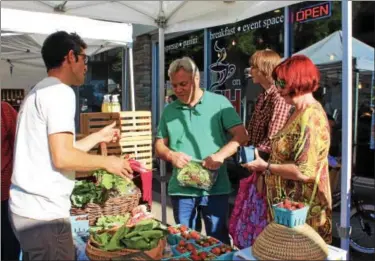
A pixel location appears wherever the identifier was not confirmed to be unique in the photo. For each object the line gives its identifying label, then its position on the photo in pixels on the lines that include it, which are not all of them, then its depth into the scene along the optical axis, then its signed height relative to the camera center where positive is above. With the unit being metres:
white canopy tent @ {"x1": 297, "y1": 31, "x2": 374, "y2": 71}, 5.59 +0.86
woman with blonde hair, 2.55 -0.16
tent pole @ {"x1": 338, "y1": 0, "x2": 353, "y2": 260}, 2.53 -0.08
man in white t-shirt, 1.81 -0.22
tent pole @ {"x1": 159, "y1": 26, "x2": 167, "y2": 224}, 4.03 +0.19
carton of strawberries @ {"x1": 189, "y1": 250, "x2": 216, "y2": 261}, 1.98 -0.69
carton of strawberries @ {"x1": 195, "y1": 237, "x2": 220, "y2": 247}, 2.18 -0.68
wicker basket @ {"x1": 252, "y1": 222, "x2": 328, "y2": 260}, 1.57 -0.51
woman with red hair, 2.05 -0.18
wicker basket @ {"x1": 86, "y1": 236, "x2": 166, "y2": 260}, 1.87 -0.63
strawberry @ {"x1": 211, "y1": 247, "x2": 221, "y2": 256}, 2.03 -0.68
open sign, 6.15 +1.56
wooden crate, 3.75 -0.13
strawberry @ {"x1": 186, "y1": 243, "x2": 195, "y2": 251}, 2.07 -0.67
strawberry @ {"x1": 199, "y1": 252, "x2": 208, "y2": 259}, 1.99 -0.68
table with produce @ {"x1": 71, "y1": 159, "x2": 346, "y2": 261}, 1.61 -0.60
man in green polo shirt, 2.85 -0.16
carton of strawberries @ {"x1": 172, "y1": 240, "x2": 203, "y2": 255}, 2.05 -0.68
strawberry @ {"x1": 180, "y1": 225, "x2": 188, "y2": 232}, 2.39 -0.66
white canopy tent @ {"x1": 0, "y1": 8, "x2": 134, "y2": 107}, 4.61 +1.04
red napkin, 3.38 -0.52
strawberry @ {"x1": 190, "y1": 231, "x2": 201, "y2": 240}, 2.27 -0.67
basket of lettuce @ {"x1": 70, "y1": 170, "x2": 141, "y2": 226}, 2.94 -0.59
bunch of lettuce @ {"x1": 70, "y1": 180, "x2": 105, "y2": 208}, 2.95 -0.58
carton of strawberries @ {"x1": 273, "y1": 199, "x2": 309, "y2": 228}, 1.63 -0.40
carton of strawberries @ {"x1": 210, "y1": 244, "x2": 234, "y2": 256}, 2.04 -0.68
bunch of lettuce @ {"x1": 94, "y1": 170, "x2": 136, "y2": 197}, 3.05 -0.51
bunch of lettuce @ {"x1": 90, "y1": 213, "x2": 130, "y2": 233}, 2.70 -0.72
